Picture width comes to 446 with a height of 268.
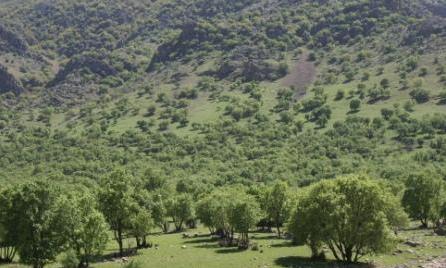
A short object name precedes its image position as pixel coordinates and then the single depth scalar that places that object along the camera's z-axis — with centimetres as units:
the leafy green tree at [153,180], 19038
